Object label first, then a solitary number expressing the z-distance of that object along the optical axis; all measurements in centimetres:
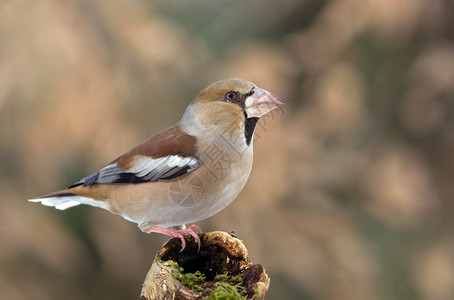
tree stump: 491
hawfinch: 558
